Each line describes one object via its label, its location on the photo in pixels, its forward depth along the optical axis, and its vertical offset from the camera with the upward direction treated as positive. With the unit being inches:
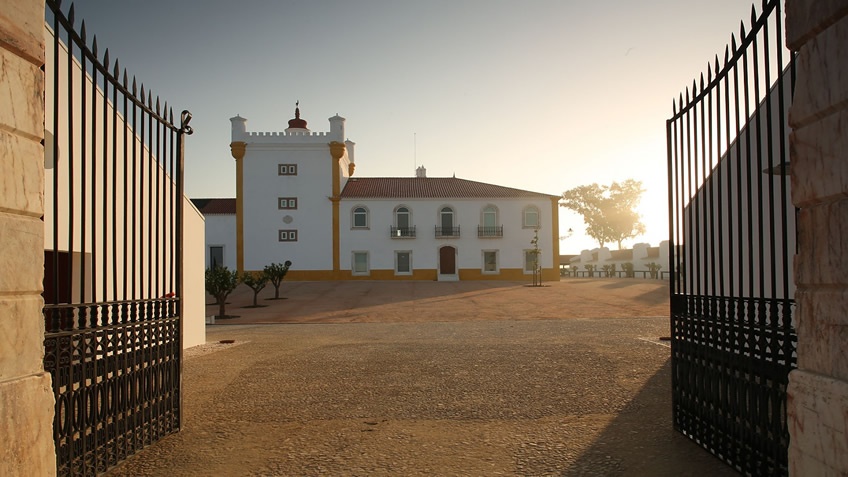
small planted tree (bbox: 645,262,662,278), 1666.2 -28.6
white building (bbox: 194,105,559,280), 1533.0 +96.8
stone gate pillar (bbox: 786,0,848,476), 107.2 +4.2
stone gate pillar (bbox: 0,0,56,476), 111.7 +2.9
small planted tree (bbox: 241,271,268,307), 912.8 -30.8
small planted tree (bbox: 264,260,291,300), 1059.9 -22.5
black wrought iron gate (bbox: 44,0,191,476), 148.3 -26.5
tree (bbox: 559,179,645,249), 2573.8 +213.4
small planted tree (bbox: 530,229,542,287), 1445.9 +19.7
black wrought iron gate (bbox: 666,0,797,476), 145.5 -24.2
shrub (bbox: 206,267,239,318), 736.3 -24.5
